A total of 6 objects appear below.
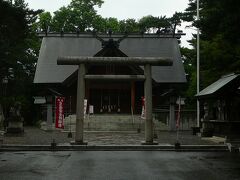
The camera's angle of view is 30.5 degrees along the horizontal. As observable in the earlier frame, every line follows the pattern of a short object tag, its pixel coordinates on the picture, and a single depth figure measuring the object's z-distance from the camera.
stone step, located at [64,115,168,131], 35.81
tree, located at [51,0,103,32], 61.25
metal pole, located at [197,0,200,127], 33.41
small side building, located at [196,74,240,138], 23.41
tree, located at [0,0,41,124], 44.28
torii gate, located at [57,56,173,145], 20.11
